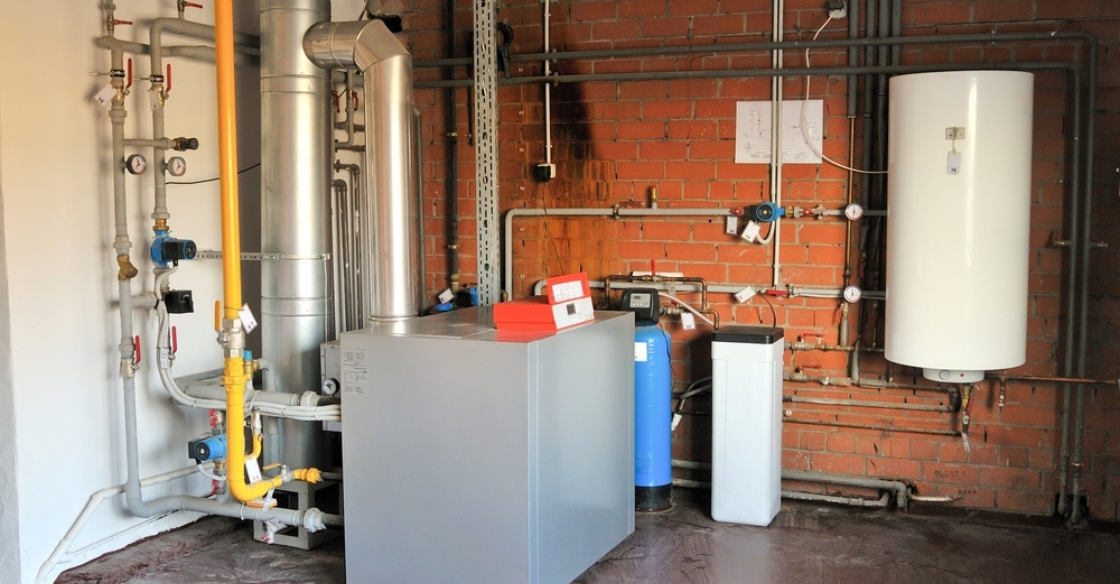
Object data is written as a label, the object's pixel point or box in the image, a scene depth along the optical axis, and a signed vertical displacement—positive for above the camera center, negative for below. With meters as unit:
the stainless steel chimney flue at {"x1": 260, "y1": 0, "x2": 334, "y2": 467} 3.53 +0.11
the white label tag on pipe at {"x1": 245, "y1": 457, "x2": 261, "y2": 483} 3.31 -0.78
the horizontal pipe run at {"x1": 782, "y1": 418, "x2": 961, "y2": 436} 4.05 -0.79
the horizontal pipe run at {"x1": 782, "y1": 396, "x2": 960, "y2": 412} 4.04 -0.69
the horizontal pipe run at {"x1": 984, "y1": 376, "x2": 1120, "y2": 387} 3.81 -0.56
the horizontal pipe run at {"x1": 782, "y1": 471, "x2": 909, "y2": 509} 4.05 -1.01
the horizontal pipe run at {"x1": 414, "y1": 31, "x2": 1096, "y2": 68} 3.77 +0.76
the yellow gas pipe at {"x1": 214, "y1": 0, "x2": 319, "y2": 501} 3.09 -0.11
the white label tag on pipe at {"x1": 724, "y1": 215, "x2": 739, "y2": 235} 4.20 +0.04
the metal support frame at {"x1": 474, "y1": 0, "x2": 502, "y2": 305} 3.81 +0.39
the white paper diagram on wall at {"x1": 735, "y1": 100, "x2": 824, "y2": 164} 4.07 +0.42
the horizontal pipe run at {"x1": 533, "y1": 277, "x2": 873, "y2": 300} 4.10 -0.23
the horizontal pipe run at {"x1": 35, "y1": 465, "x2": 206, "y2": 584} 3.21 -0.97
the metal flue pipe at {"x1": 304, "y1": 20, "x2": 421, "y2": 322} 3.34 +0.25
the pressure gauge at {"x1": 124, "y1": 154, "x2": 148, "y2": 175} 3.29 +0.24
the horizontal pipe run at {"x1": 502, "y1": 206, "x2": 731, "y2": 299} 4.24 +0.09
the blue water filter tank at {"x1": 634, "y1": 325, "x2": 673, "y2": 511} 3.99 -0.74
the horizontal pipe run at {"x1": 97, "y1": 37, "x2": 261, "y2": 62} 3.27 +0.66
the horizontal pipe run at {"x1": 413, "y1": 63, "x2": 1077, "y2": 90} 3.78 +0.66
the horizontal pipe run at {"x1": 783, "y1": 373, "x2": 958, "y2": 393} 4.04 -0.61
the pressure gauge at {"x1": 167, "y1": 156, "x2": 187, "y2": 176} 3.38 +0.24
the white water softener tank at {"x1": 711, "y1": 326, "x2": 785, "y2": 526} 3.83 -0.72
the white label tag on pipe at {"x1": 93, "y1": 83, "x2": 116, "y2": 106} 3.24 +0.46
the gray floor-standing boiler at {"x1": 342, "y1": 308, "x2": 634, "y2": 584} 2.90 -0.65
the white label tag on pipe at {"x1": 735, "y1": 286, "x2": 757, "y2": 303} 4.18 -0.24
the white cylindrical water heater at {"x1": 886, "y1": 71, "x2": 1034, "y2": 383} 3.53 +0.07
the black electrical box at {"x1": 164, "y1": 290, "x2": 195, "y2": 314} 3.37 -0.22
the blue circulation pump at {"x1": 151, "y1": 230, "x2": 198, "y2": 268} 3.36 -0.05
